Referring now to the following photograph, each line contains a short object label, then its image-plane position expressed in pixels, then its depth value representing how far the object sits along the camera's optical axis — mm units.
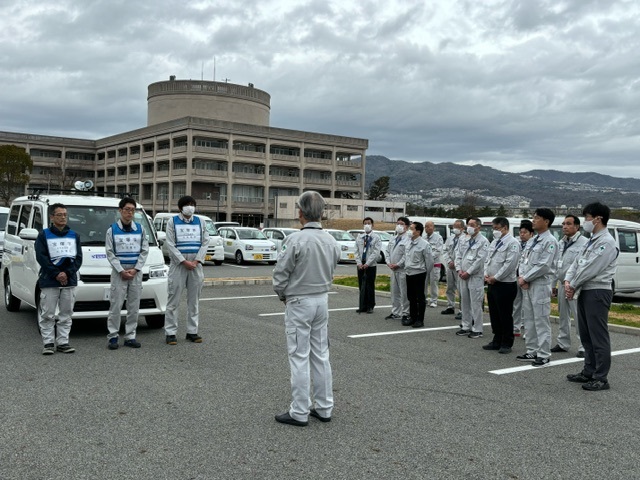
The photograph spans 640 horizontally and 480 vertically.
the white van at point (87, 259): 8312
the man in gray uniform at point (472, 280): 9438
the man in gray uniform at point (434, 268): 13266
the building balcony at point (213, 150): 71938
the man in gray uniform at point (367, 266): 11820
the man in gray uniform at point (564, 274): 8570
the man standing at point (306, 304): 4988
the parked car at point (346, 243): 27750
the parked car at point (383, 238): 27795
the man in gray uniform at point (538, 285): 7641
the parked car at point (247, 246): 25500
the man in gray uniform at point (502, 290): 8438
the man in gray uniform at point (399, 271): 11180
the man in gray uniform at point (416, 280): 10391
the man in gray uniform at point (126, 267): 7750
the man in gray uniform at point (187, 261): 8312
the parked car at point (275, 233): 28728
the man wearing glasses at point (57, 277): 7316
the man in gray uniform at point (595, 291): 6395
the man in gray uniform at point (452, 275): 12211
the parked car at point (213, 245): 24391
